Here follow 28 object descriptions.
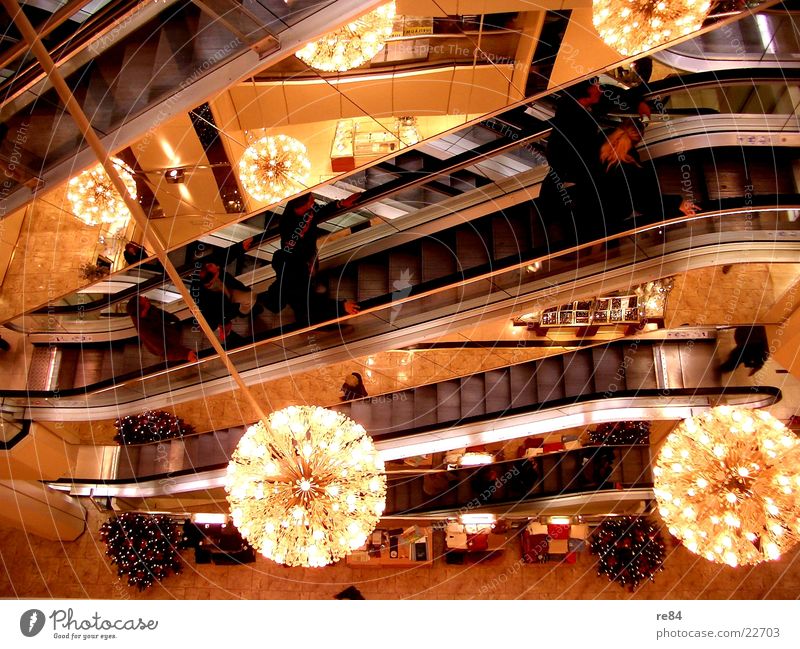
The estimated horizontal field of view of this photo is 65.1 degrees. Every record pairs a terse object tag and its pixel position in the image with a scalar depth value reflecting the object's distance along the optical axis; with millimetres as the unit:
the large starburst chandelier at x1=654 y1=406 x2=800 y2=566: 4883
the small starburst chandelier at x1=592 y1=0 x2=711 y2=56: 5559
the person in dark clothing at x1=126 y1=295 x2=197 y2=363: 8992
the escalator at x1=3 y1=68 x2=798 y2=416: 7102
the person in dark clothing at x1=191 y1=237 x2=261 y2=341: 8391
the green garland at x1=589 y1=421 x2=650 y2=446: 10297
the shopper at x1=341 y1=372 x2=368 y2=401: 10812
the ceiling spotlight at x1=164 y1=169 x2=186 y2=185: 8570
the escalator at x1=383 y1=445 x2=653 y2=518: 10312
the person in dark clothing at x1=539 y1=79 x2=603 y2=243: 6852
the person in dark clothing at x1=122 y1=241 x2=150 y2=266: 8859
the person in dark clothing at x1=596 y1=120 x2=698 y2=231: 6672
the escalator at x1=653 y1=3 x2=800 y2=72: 8023
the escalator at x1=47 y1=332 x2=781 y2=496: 8797
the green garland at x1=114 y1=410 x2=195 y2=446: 11078
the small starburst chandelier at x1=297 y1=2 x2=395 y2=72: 6660
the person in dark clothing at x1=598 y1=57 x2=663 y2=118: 7098
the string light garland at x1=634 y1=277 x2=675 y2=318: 9672
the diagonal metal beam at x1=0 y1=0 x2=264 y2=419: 3304
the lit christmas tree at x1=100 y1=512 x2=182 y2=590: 10473
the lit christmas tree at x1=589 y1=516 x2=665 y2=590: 9859
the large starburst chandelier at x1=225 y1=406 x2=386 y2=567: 5059
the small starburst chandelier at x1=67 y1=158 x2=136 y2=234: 8516
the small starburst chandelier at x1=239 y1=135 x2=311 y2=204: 8094
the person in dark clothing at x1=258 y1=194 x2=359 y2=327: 7762
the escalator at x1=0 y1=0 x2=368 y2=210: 5574
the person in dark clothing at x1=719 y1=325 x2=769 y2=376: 8984
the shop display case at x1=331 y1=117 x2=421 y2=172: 8648
